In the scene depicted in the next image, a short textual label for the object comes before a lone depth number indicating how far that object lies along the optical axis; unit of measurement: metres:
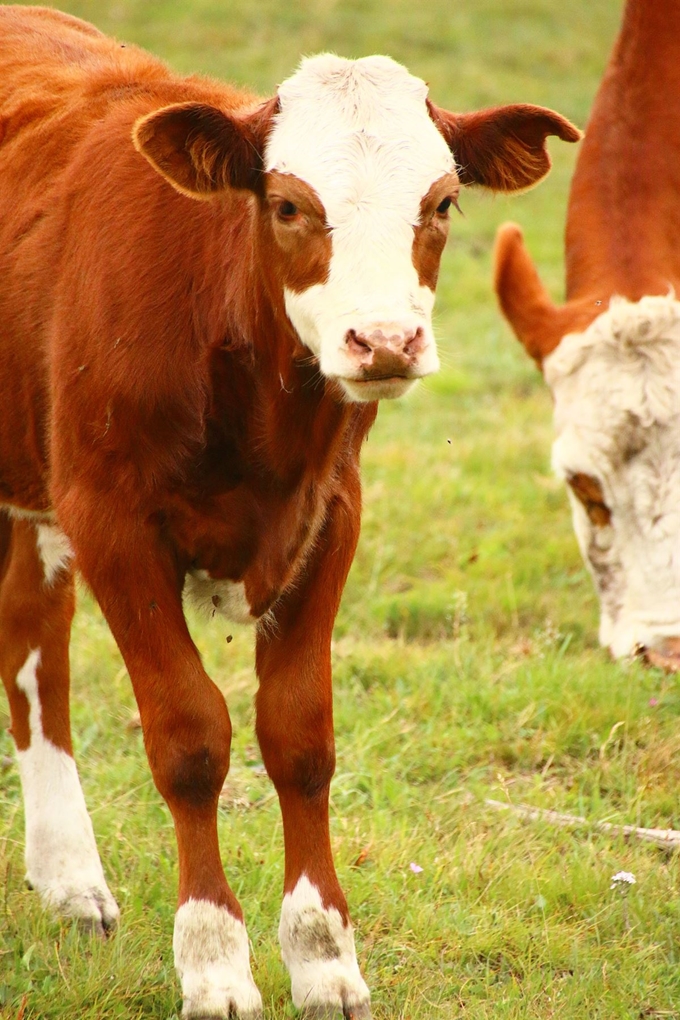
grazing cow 10.87
